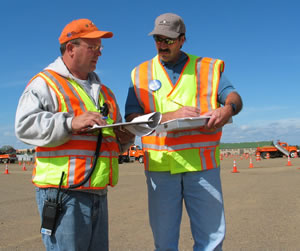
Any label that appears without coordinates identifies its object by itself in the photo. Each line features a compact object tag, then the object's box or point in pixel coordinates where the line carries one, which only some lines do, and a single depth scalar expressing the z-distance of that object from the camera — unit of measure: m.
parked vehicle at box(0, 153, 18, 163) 48.66
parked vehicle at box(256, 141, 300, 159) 39.44
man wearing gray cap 2.83
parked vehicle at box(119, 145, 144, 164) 40.59
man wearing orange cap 2.21
